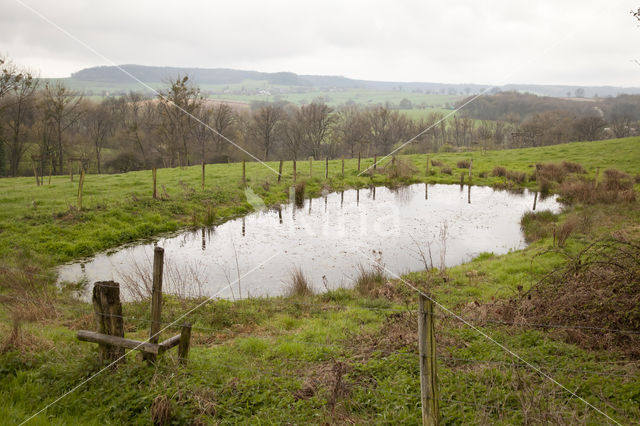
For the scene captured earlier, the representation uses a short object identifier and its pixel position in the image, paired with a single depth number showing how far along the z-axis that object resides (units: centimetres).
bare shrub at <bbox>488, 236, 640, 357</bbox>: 539
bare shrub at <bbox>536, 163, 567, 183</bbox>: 2771
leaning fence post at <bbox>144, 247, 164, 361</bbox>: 495
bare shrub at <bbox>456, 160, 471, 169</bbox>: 3479
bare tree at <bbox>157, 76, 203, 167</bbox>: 3834
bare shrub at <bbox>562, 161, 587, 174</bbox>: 2856
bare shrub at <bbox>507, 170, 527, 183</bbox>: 2887
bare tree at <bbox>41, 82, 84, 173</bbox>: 3659
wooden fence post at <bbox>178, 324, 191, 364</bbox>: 497
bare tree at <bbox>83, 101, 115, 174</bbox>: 4603
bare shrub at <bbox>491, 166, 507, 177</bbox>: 3083
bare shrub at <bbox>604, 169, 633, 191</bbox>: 2062
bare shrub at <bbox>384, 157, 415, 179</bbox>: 2975
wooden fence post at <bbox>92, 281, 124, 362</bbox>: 496
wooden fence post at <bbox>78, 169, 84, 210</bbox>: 1604
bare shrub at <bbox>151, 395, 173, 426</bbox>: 421
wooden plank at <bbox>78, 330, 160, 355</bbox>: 480
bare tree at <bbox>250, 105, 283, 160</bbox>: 5328
